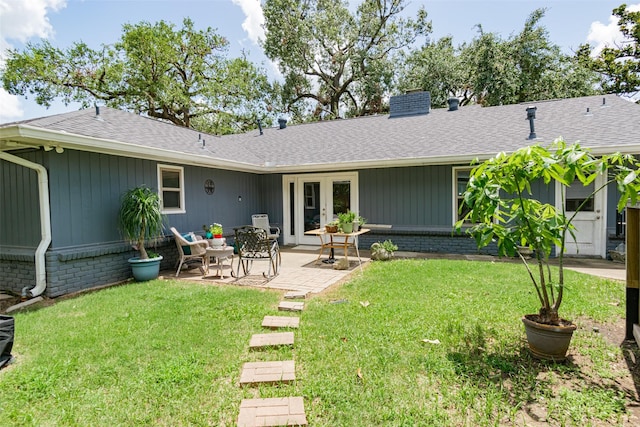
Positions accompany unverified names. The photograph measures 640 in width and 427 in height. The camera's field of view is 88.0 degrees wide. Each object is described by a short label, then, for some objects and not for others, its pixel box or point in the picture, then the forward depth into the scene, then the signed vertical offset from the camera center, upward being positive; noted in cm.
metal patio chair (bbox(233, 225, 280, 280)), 572 -77
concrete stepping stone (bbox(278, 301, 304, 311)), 407 -131
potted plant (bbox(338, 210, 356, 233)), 635 -41
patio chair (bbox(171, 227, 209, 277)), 622 -91
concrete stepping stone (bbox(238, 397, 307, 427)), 200 -133
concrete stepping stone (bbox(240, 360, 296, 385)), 247 -133
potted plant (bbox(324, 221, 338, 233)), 657 -55
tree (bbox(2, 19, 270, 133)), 1761 +716
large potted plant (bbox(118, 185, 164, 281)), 561 -37
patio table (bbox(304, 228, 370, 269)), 638 -67
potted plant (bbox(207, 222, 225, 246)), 672 -72
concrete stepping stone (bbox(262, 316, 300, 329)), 353 -132
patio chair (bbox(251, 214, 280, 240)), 934 -56
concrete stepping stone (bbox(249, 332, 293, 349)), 306 -132
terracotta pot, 265 -116
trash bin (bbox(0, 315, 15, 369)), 282 -116
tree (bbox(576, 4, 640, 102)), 1559 +669
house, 515 +58
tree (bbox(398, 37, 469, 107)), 1819 +698
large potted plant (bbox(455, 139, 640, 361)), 248 -12
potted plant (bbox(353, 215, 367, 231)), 653 -46
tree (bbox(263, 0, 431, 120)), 1980 +971
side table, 600 -93
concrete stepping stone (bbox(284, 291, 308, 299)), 459 -132
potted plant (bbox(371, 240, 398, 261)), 732 -116
